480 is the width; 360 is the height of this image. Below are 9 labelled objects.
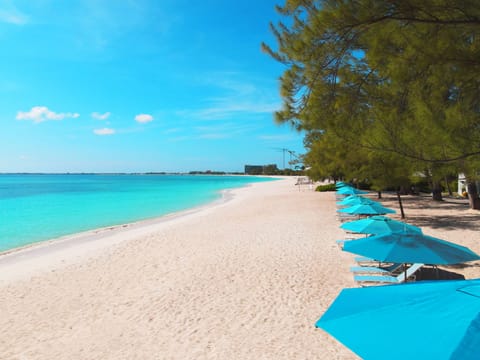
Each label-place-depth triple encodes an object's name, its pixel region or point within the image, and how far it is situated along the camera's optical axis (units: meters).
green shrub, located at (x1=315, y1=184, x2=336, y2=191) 42.06
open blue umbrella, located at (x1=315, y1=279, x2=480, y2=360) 1.91
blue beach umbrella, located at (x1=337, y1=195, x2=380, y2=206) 13.11
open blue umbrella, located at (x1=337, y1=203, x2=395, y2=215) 11.62
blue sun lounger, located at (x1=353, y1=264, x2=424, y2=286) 6.61
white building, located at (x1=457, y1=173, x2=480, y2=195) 30.12
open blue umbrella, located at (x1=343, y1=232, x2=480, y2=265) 5.36
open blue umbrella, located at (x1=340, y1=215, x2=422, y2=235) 7.72
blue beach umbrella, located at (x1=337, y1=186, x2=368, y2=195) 20.34
